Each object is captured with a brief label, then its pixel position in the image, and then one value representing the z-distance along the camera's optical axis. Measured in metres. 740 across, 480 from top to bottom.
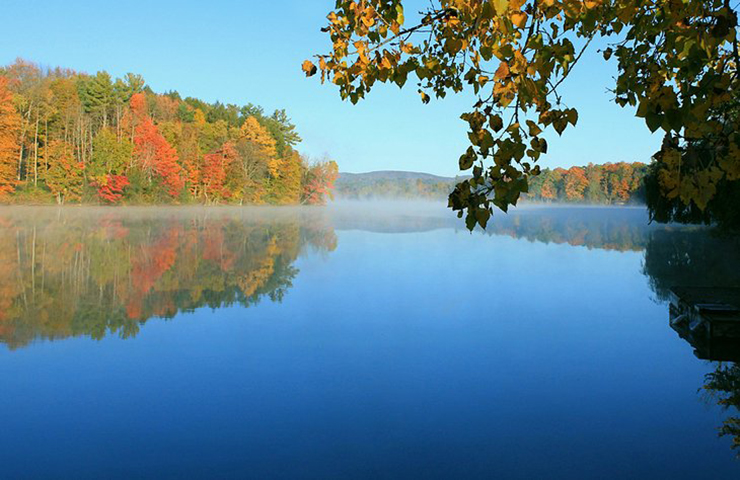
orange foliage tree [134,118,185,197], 50.56
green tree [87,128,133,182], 48.38
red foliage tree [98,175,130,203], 48.66
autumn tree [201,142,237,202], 56.81
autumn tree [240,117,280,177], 63.44
